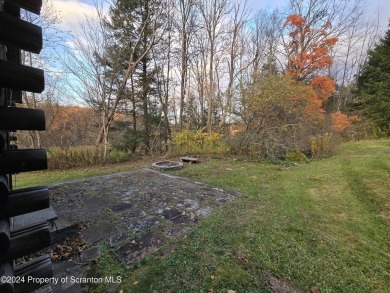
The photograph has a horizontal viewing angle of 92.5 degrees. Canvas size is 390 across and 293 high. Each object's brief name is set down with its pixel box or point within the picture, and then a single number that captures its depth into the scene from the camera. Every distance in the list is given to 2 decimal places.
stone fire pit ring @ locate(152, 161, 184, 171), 5.62
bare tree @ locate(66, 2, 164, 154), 7.82
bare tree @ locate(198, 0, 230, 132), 10.84
